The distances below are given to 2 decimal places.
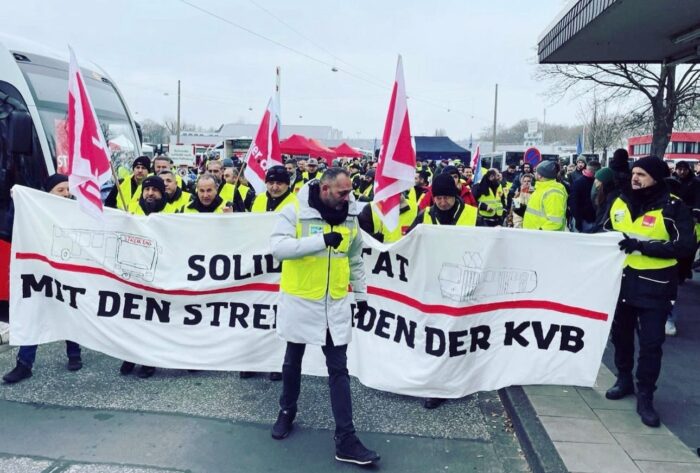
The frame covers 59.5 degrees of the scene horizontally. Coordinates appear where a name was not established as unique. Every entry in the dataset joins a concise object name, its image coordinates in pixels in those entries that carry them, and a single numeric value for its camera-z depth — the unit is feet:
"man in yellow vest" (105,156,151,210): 24.22
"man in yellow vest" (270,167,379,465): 12.62
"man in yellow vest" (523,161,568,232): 21.20
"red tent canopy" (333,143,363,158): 110.52
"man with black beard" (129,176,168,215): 19.81
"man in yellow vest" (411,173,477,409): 16.75
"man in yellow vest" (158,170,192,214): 21.01
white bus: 21.06
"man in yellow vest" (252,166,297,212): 19.62
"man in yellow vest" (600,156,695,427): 13.84
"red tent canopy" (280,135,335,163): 96.02
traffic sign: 62.76
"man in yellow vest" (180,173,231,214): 19.43
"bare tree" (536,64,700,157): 60.18
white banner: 15.26
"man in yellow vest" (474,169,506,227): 35.07
